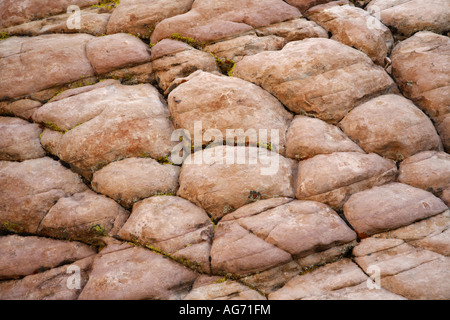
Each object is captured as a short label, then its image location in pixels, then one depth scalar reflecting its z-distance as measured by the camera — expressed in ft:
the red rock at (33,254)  27.68
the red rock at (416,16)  38.83
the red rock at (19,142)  33.32
